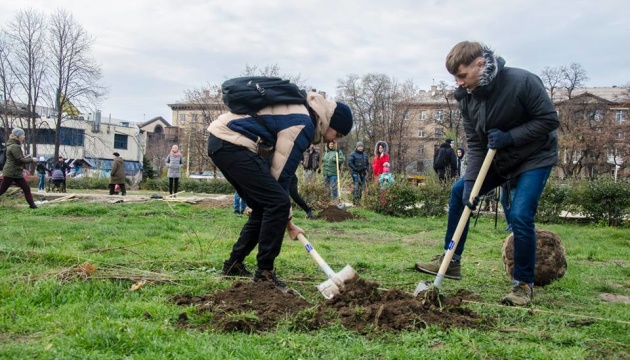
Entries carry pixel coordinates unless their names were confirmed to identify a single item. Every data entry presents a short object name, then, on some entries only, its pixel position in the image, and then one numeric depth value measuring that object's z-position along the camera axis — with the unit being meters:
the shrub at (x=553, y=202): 14.13
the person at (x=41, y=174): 26.70
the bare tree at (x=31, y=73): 41.22
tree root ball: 4.95
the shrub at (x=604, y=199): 13.61
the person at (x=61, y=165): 26.08
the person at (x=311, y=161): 16.42
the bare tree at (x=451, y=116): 57.84
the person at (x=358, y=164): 16.50
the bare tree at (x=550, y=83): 58.88
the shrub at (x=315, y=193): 14.18
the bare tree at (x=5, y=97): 42.45
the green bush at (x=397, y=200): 14.56
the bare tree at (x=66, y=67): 40.81
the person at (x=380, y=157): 15.82
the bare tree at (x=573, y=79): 59.12
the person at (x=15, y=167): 12.35
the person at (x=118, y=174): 20.05
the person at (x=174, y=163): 18.14
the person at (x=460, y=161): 16.42
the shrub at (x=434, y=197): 14.55
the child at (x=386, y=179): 14.68
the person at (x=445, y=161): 16.00
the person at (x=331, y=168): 15.68
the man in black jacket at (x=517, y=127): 4.13
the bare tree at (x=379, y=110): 59.38
